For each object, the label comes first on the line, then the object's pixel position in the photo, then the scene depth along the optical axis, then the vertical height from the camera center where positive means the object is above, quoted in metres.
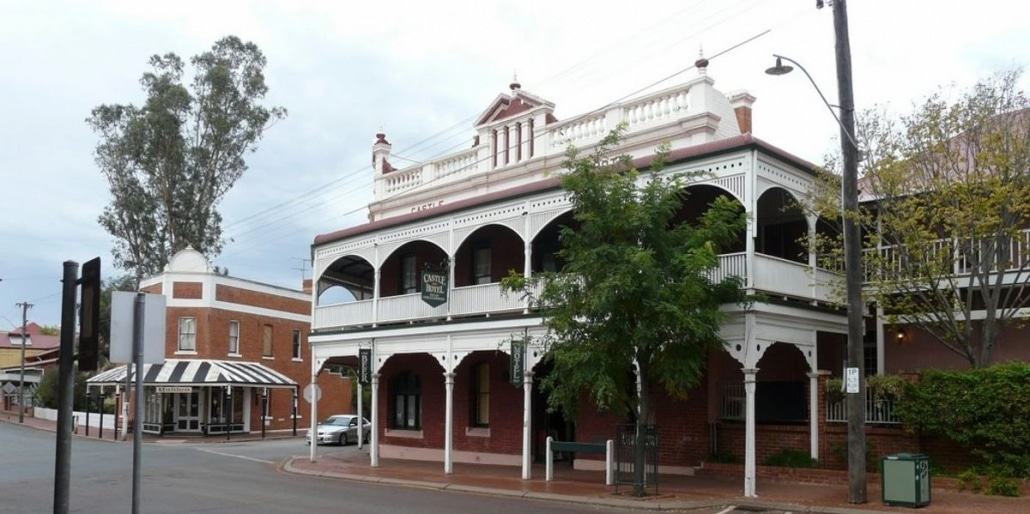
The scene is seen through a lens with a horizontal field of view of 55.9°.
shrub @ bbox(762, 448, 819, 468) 19.66 -2.25
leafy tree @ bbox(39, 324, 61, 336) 119.11 +1.56
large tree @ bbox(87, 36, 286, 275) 50.88 +10.06
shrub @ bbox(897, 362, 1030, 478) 16.80 -1.09
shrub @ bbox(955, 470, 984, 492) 17.06 -2.30
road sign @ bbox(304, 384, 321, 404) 28.48 -1.41
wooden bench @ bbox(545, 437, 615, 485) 20.16 -2.18
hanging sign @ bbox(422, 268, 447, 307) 24.44 +1.50
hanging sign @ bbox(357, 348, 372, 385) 26.94 -0.57
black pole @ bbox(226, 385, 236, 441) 44.88 -3.30
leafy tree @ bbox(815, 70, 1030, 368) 17.84 +2.67
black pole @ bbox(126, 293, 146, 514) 7.99 -0.26
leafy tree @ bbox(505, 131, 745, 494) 17.30 +1.02
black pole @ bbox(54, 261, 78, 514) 8.23 -0.37
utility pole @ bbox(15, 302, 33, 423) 58.22 -3.19
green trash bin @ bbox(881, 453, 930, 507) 15.94 -2.14
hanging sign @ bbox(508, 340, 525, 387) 22.25 -0.39
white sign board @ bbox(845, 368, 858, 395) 16.48 -0.51
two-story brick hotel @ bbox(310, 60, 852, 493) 19.70 +1.43
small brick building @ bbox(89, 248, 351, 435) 45.19 -0.94
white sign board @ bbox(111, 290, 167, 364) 8.24 +0.14
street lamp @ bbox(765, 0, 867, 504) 16.59 +1.23
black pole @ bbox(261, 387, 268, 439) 46.16 -2.89
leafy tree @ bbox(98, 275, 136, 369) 54.66 +2.96
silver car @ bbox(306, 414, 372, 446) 39.50 -3.48
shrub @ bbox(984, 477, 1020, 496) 16.53 -2.31
